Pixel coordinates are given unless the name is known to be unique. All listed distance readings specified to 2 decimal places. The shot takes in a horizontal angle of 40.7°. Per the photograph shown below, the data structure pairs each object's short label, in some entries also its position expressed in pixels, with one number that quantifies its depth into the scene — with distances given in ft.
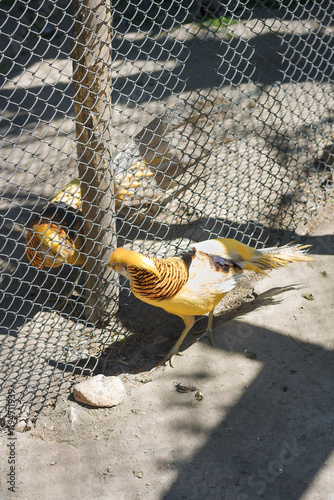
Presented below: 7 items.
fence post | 6.48
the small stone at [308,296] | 8.59
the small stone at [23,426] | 7.01
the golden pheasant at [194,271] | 6.89
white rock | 7.18
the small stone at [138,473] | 6.28
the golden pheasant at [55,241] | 8.38
